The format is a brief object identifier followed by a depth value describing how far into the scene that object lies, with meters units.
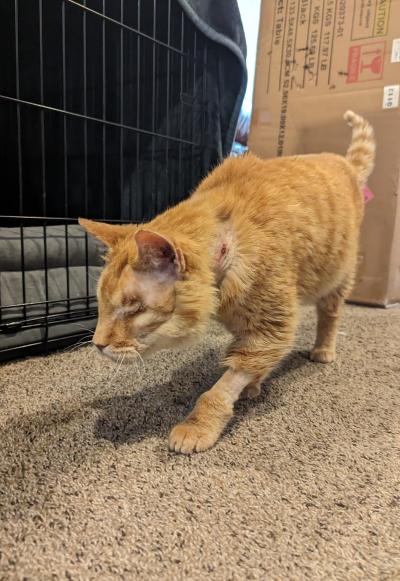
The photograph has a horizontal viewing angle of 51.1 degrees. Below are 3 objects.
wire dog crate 1.44
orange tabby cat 0.77
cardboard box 1.78
